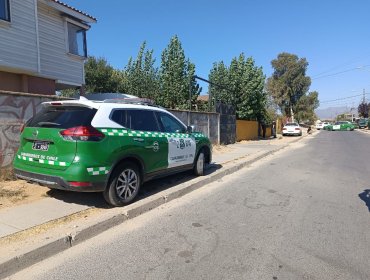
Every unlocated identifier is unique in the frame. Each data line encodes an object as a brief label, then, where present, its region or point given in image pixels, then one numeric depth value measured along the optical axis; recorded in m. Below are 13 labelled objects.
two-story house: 12.16
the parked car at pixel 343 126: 56.47
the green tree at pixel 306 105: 66.12
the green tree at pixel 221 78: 23.70
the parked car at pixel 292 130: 36.00
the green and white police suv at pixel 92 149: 5.25
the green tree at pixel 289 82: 65.19
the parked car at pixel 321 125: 68.43
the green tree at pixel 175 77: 25.73
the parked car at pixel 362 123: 68.28
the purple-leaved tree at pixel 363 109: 93.06
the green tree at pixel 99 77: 32.97
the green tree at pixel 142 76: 28.94
